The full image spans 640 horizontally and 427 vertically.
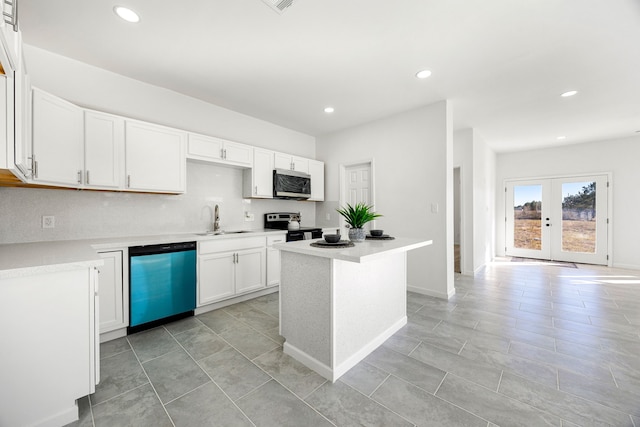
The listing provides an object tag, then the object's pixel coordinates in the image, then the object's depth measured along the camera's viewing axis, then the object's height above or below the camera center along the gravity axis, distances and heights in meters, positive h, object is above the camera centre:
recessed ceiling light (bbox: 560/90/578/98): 3.22 +1.55
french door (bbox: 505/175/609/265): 5.54 -0.17
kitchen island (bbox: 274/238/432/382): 1.83 -0.73
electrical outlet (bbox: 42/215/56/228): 2.37 -0.08
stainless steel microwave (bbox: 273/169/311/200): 4.00 +0.47
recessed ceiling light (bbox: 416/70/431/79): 2.76 +1.54
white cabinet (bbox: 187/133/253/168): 3.13 +0.83
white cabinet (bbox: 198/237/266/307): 2.94 -0.70
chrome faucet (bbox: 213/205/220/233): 3.48 -0.12
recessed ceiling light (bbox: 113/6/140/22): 1.89 +1.53
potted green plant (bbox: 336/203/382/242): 2.28 -0.07
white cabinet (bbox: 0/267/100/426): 1.29 -0.73
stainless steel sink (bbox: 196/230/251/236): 3.16 -0.27
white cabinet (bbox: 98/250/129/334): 2.27 -0.76
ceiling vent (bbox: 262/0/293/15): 1.77 +1.49
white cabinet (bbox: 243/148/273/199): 3.77 +0.55
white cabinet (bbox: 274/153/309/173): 4.11 +0.86
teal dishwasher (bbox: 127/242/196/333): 2.44 -0.74
